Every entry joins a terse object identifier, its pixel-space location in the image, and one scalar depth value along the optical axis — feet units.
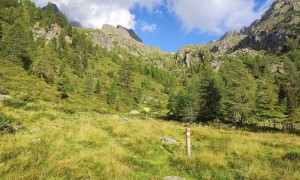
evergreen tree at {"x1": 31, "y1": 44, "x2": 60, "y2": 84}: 159.74
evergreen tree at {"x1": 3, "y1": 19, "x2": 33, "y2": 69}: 159.34
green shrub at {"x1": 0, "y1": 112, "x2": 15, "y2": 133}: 28.05
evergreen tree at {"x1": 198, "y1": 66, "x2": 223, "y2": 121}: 139.31
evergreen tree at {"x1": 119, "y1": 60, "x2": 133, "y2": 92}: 284.81
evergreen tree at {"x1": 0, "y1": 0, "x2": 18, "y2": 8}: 246.37
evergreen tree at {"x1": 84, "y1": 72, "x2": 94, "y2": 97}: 194.41
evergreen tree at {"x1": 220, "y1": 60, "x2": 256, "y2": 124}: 108.16
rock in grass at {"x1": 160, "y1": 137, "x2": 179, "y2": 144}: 33.95
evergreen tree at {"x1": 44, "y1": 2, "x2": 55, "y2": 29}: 295.22
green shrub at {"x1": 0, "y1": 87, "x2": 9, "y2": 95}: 73.59
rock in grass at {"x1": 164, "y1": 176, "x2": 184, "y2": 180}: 19.59
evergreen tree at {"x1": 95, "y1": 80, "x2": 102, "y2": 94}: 226.78
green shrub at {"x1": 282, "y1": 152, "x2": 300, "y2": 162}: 26.68
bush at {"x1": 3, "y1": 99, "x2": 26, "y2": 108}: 52.13
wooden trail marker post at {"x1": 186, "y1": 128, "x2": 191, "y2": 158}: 25.40
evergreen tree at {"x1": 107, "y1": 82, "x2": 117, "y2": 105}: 209.29
